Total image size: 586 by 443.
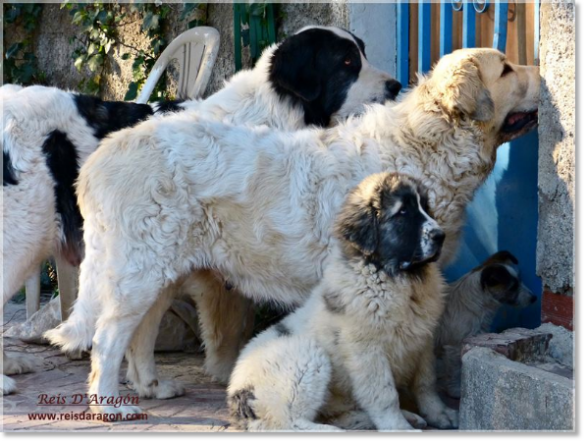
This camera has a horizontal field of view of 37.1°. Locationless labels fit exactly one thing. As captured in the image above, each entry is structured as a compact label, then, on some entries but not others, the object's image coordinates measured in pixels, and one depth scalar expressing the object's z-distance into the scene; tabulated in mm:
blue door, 5086
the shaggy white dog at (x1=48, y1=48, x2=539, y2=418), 4254
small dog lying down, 4902
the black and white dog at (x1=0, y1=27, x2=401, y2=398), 4805
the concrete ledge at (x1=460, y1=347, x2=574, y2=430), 3453
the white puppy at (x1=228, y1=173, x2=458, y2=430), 3869
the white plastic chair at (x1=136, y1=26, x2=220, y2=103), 6898
